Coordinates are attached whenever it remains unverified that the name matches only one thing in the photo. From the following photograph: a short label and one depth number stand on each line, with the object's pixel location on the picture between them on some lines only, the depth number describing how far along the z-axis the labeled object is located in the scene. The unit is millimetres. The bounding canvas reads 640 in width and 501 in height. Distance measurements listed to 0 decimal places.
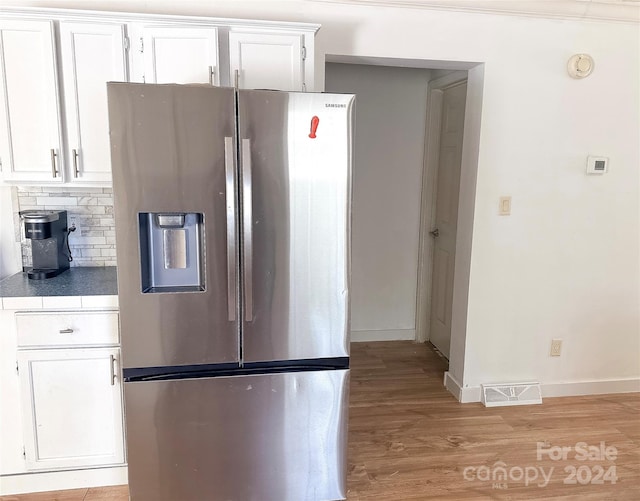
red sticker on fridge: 1749
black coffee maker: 2252
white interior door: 3482
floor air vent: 3008
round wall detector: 2738
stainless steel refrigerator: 1703
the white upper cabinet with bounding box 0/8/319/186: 2105
